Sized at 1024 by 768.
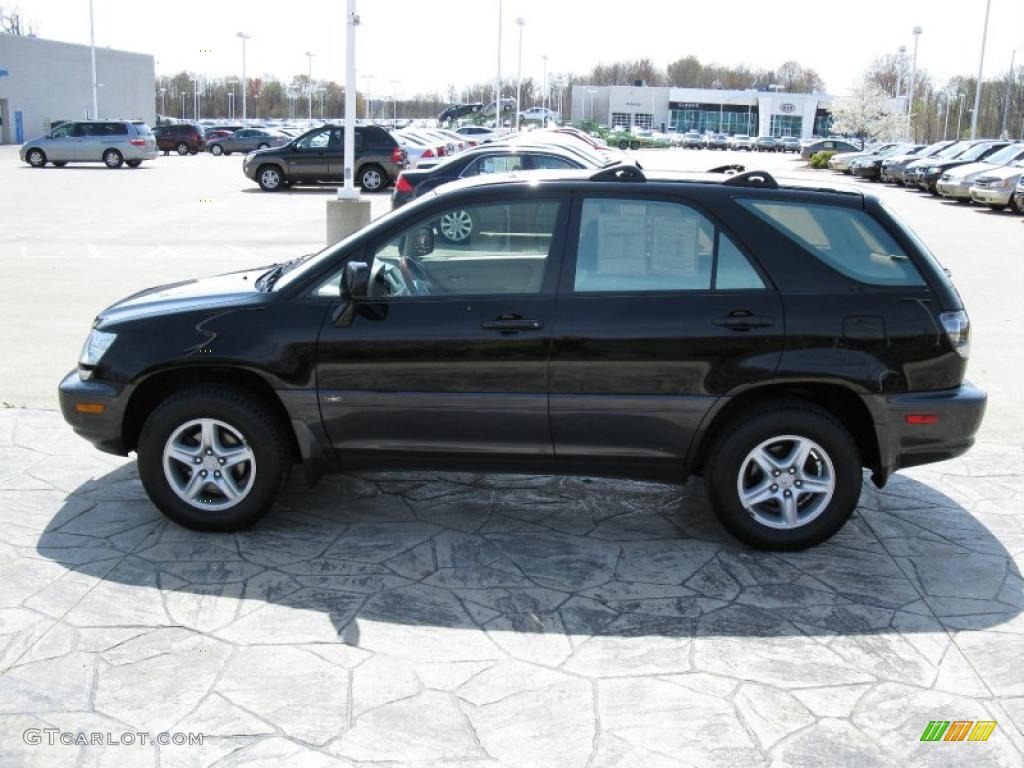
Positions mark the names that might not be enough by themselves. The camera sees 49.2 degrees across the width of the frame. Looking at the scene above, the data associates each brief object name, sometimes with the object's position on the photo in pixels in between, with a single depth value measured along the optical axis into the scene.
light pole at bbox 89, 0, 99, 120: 54.28
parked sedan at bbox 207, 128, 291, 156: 51.03
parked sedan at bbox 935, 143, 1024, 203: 29.73
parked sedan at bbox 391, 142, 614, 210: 16.88
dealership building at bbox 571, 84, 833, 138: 135.25
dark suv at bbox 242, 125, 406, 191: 28.53
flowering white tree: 75.00
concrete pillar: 13.69
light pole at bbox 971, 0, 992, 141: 54.34
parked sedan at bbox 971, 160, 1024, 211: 26.75
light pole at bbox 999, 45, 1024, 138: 68.09
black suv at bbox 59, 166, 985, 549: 5.16
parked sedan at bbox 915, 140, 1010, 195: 33.62
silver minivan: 38.56
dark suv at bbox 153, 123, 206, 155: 51.62
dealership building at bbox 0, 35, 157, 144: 56.34
